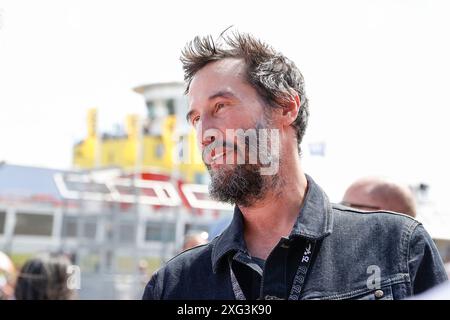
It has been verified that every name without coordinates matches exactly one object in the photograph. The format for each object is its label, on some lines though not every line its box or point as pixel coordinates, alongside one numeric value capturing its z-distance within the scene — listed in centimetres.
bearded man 118
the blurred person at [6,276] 328
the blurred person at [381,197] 240
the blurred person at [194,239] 446
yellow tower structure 1455
